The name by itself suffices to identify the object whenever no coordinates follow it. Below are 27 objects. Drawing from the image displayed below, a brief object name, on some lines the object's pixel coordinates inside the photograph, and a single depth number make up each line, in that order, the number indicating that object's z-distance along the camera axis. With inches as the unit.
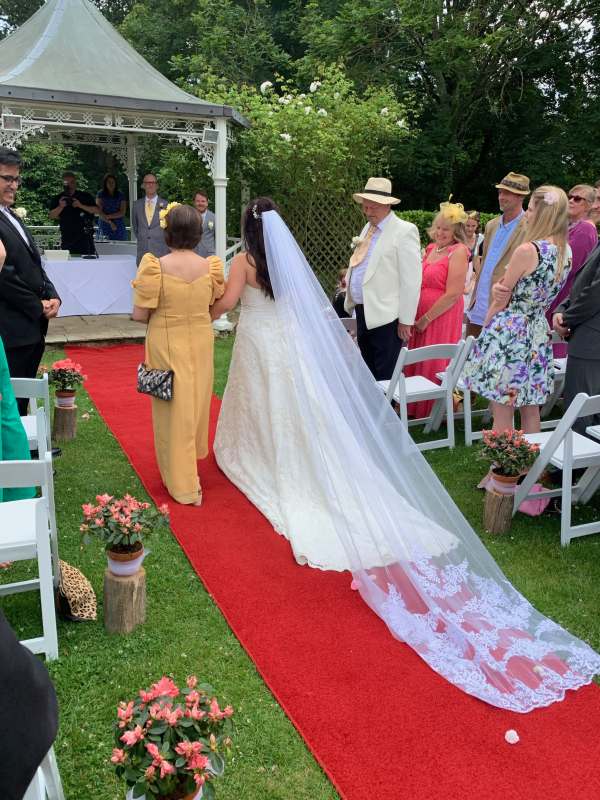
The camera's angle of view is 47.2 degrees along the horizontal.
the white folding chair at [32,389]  160.7
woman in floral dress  172.6
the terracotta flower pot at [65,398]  221.6
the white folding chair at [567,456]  153.7
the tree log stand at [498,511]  168.9
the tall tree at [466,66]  622.8
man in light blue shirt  234.7
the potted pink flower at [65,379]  219.8
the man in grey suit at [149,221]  381.4
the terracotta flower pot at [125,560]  123.9
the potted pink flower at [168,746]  70.3
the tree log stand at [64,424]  223.6
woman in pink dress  231.3
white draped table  372.5
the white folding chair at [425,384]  209.8
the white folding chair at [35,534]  110.0
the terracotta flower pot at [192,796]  72.8
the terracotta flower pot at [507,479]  167.3
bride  121.9
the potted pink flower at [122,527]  121.6
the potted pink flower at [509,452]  166.2
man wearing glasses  178.9
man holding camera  424.2
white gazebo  327.6
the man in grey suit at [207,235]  402.0
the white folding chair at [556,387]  227.8
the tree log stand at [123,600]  124.8
